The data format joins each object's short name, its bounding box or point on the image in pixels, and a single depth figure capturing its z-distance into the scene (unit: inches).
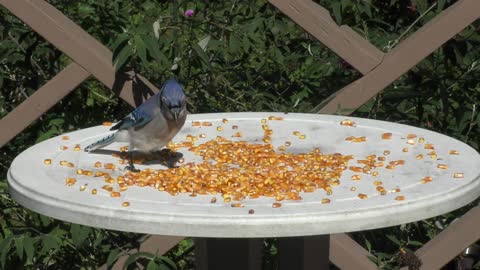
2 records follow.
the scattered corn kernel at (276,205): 212.4
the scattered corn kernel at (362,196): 220.4
